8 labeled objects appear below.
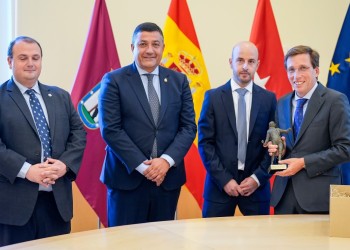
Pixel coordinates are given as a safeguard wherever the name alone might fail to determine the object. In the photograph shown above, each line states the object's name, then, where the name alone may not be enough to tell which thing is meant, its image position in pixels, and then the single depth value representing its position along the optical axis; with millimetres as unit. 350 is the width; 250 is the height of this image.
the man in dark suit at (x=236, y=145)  3236
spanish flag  4285
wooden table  1903
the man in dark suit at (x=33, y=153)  2670
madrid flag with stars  4406
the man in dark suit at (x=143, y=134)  3096
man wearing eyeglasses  2811
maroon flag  4074
